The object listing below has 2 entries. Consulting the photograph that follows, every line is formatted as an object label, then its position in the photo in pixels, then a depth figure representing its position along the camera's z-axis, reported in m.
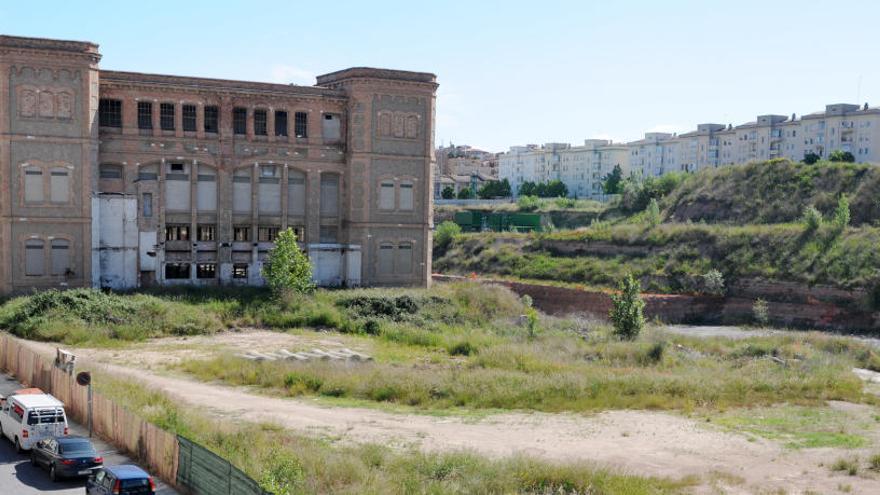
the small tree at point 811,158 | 85.38
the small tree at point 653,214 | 74.00
